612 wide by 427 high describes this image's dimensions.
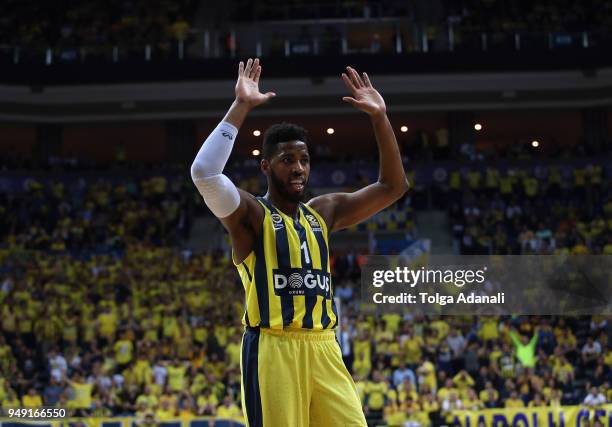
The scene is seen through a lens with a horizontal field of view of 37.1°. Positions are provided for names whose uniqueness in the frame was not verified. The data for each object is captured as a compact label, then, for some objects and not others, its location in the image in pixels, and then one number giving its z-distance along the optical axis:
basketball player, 4.43
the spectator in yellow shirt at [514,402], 14.18
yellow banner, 13.42
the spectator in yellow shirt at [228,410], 13.68
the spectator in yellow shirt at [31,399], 14.80
